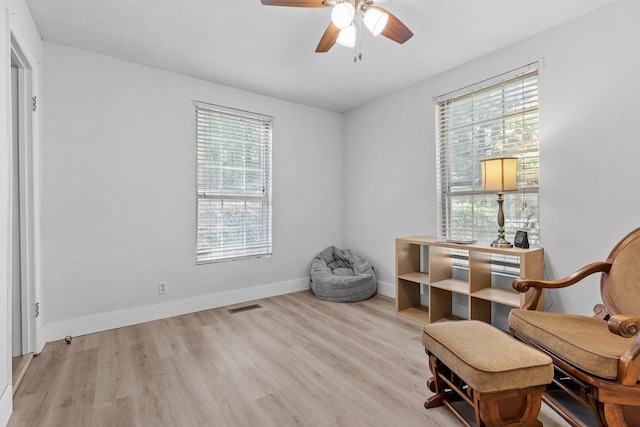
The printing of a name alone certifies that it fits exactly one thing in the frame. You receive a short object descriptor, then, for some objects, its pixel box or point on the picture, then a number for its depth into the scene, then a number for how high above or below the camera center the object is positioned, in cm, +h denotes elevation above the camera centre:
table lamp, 242 +27
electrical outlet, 313 -78
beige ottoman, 132 -72
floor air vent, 332 -108
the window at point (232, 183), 342 +33
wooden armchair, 129 -63
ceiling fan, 176 +120
